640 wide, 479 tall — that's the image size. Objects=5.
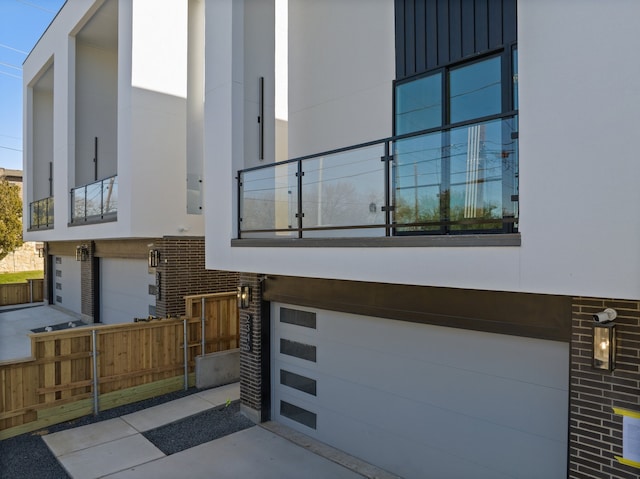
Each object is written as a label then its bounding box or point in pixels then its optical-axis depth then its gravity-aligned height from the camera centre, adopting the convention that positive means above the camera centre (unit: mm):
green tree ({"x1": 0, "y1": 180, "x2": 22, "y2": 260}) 26830 +1234
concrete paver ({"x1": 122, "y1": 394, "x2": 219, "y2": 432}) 7805 -3288
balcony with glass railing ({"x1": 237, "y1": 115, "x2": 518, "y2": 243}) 4035 +594
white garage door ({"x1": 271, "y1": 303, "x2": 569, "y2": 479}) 4645 -2017
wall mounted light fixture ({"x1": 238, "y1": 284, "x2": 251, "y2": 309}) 8000 -1048
